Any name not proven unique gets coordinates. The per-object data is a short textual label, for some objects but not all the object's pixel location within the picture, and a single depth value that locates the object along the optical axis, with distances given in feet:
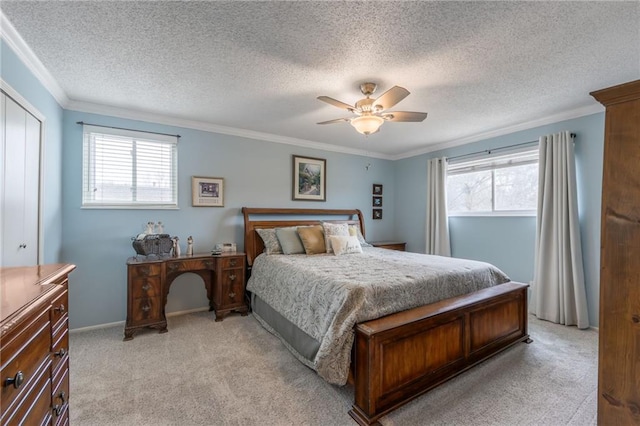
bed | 5.92
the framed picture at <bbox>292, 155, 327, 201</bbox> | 14.84
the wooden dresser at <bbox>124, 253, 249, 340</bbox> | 9.58
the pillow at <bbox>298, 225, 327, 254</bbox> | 12.01
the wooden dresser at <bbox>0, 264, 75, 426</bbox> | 2.54
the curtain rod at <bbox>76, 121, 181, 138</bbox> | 10.15
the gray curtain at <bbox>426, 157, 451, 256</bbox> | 15.12
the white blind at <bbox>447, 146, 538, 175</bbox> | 12.30
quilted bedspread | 6.20
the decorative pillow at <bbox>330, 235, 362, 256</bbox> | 11.74
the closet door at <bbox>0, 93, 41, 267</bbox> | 6.23
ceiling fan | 7.89
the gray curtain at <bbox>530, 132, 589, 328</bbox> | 10.45
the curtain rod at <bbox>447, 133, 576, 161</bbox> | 12.09
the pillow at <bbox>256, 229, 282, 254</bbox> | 12.04
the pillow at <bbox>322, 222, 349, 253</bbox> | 12.37
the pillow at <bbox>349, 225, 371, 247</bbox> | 13.28
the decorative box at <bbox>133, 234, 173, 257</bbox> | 10.10
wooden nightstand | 16.08
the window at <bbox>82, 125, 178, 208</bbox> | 10.39
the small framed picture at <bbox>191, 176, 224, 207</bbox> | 12.20
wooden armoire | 2.91
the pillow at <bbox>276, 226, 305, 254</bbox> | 11.98
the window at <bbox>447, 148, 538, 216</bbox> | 12.34
